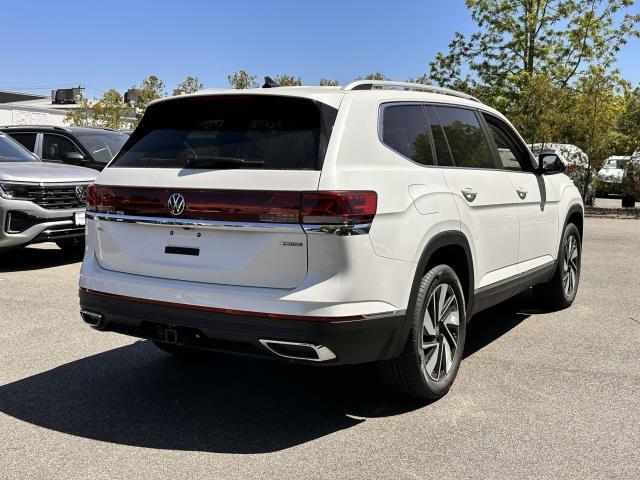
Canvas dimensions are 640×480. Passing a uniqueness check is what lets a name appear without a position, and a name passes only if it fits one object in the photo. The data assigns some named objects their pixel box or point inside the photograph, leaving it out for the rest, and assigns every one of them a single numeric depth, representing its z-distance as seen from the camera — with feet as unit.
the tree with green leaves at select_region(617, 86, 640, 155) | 67.41
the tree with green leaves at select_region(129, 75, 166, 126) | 131.23
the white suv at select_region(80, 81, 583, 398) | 11.16
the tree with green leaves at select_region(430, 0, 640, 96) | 86.28
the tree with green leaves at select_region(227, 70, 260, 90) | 160.04
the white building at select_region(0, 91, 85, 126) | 118.01
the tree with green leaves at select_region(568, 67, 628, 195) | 64.54
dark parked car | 35.81
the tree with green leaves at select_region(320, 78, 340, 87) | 160.29
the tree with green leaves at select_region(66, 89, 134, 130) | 112.98
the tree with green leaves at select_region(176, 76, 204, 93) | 156.88
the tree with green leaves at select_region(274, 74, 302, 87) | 151.30
